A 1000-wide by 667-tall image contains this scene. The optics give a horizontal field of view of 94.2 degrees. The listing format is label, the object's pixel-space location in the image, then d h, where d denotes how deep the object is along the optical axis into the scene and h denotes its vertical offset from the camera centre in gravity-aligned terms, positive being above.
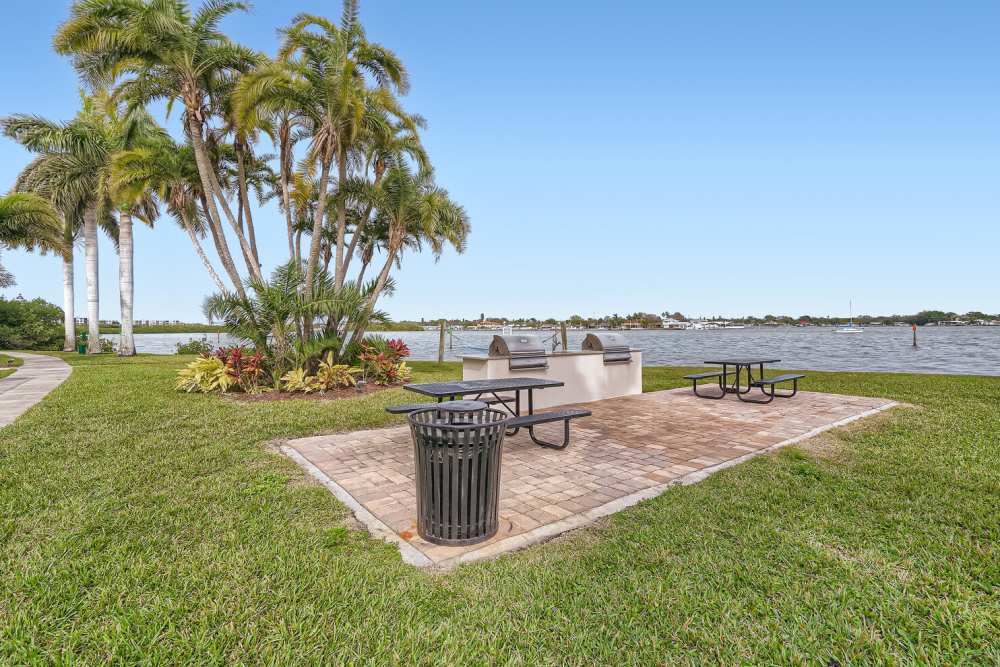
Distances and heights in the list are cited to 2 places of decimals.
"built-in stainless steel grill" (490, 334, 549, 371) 7.72 -0.43
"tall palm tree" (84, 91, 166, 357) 19.34 +4.35
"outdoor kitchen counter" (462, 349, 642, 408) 7.64 -0.88
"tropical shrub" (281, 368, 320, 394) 9.64 -1.18
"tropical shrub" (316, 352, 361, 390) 10.02 -1.08
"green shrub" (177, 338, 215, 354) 20.14 -0.95
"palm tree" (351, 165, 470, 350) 11.79 +3.06
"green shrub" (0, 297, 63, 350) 28.00 -0.13
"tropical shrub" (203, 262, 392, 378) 9.76 +0.23
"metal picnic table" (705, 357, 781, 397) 8.25 -0.69
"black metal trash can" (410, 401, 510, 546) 2.87 -0.98
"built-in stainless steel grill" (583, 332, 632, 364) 9.07 -0.42
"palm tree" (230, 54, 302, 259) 9.62 +4.87
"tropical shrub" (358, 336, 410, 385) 11.09 -0.86
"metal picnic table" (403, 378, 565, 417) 5.19 -0.74
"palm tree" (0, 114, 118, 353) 19.72 +7.15
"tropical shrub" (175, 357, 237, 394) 9.58 -1.08
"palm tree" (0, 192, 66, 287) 15.16 +3.58
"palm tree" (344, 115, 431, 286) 11.88 +4.58
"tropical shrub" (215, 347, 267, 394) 9.63 -0.89
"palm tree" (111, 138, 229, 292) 10.61 +3.54
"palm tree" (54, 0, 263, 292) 9.66 +5.96
